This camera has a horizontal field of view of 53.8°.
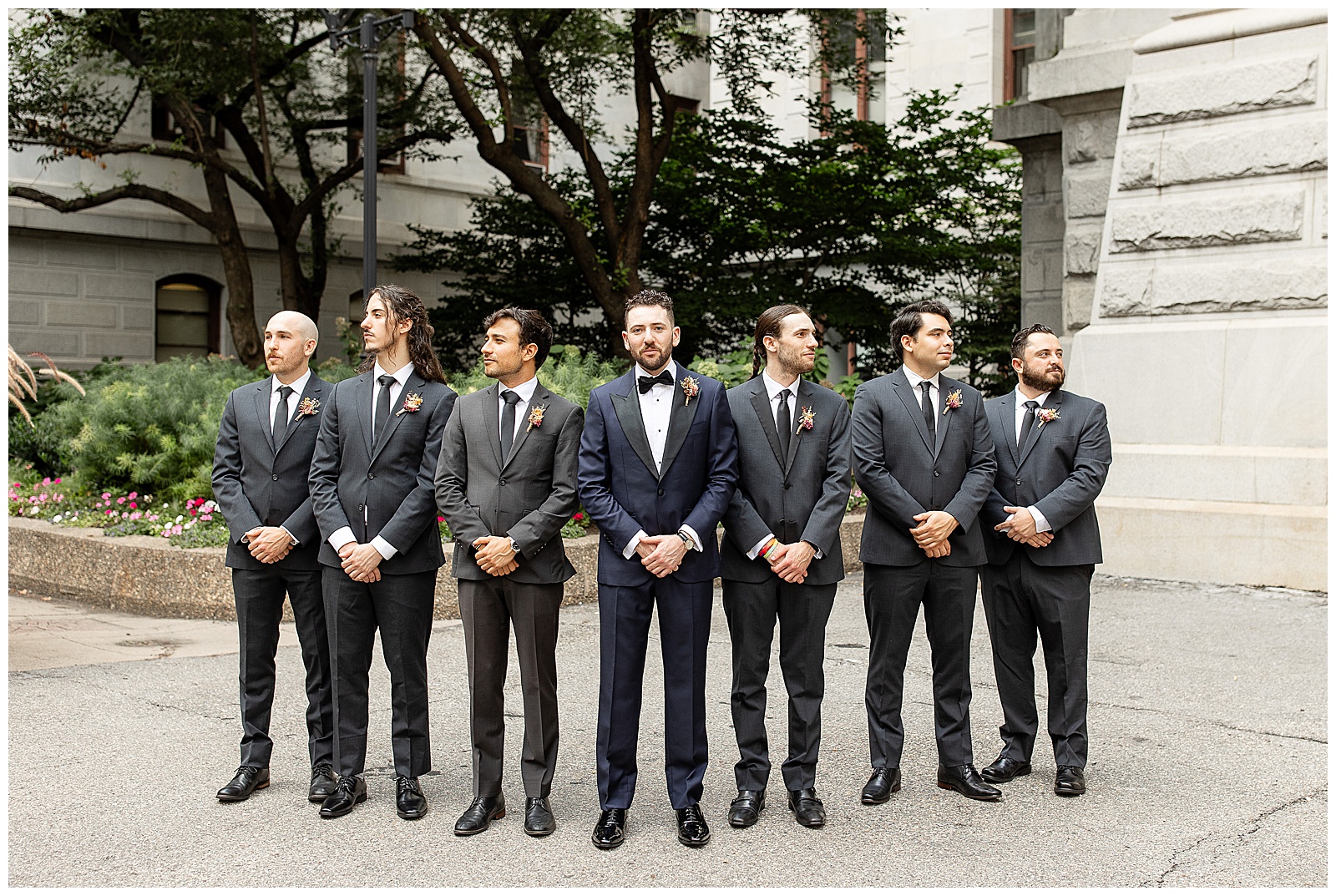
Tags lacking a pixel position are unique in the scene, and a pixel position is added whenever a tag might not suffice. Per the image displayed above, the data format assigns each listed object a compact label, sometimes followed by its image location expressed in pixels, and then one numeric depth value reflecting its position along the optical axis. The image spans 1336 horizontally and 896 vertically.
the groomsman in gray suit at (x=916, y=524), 5.56
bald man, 5.57
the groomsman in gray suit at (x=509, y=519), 5.16
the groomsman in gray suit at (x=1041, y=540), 5.75
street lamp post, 13.98
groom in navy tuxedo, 5.08
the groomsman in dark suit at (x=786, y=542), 5.25
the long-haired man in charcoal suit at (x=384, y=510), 5.38
